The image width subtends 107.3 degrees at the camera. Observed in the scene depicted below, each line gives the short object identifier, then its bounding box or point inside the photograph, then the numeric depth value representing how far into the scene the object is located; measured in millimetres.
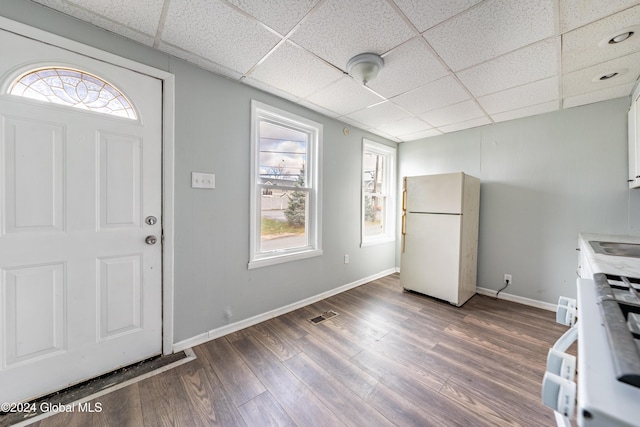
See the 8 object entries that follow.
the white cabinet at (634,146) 1918
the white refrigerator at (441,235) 2723
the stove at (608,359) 305
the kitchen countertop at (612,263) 967
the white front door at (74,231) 1324
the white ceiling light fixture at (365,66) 1733
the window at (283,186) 2357
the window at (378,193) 3623
